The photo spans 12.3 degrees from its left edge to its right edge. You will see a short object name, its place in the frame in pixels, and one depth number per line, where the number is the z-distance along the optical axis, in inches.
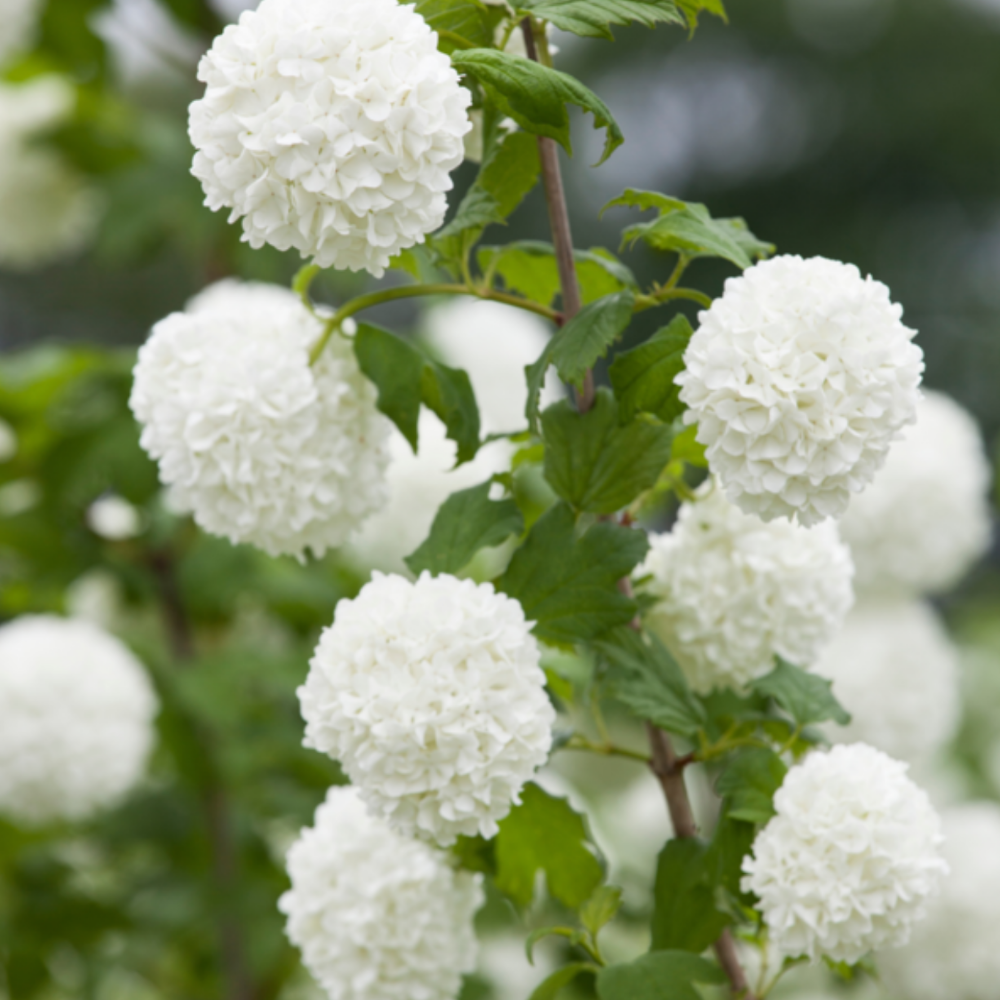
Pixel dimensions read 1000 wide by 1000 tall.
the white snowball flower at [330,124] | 48.1
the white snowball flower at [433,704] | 49.0
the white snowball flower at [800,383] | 48.6
